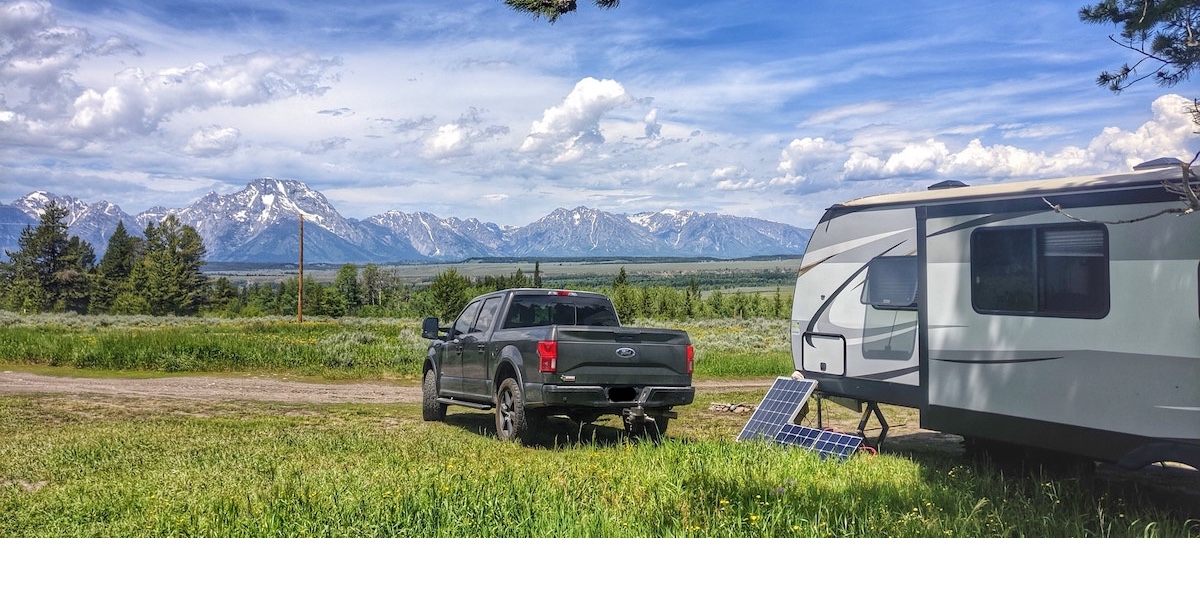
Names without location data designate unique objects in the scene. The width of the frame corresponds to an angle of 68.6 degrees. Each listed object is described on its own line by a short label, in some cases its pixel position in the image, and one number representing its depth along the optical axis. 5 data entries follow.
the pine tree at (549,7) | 5.32
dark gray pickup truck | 8.66
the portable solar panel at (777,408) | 8.84
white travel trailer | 6.07
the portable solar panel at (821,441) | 7.99
